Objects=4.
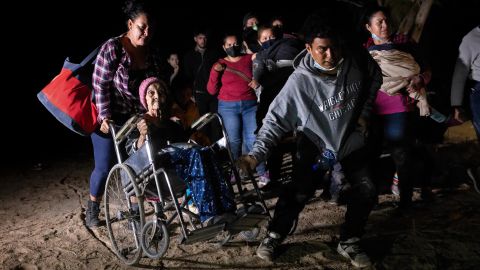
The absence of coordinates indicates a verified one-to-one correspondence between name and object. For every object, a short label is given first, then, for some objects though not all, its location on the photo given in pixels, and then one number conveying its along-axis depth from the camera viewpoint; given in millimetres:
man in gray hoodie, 3197
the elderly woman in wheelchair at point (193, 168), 3281
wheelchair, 3225
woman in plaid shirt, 3912
